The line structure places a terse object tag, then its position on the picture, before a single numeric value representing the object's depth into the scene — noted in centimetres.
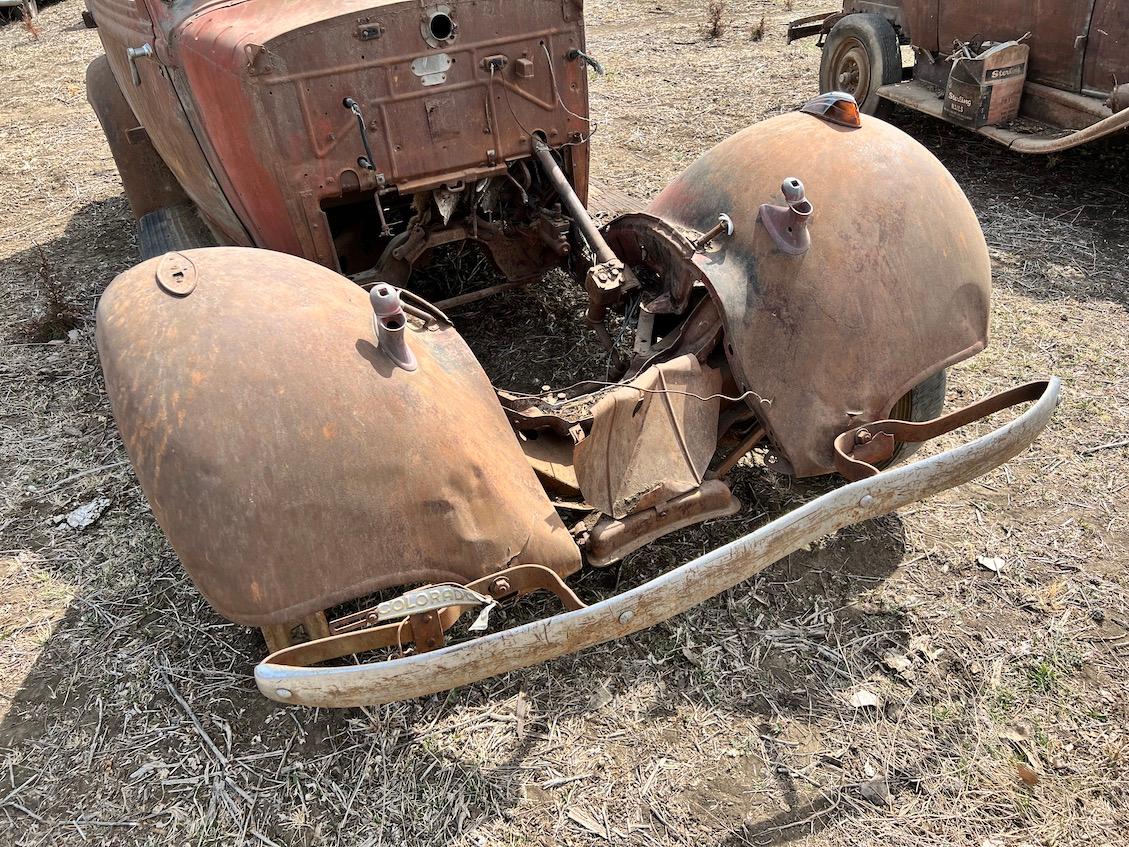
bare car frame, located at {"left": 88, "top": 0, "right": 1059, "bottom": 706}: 188
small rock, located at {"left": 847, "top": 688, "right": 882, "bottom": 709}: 243
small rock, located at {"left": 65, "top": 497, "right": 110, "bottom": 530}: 330
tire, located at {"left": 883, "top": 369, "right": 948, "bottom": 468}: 270
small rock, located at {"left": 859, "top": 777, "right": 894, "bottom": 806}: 220
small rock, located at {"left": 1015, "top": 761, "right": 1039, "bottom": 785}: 221
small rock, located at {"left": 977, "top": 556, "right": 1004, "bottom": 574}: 284
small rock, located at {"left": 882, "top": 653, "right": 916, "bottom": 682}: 251
